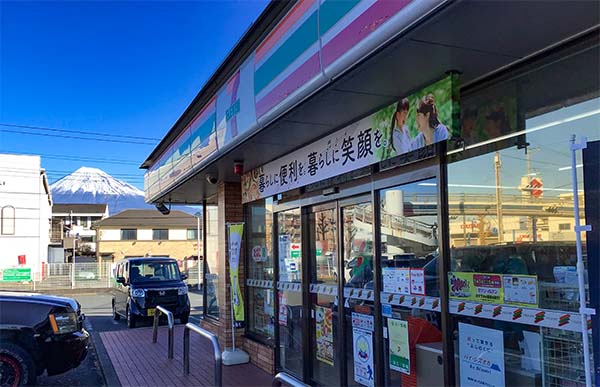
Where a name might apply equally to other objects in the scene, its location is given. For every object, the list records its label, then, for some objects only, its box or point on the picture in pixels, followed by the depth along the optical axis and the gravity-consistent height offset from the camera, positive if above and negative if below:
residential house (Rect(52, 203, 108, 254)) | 59.44 +2.18
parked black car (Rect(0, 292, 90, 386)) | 6.53 -1.29
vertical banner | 8.27 -0.44
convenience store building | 3.19 +0.52
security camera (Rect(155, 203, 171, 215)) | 13.09 +0.81
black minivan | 14.01 -1.41
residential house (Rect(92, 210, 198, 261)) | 48.38 +0.31
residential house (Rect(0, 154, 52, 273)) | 40.12 +2.51
